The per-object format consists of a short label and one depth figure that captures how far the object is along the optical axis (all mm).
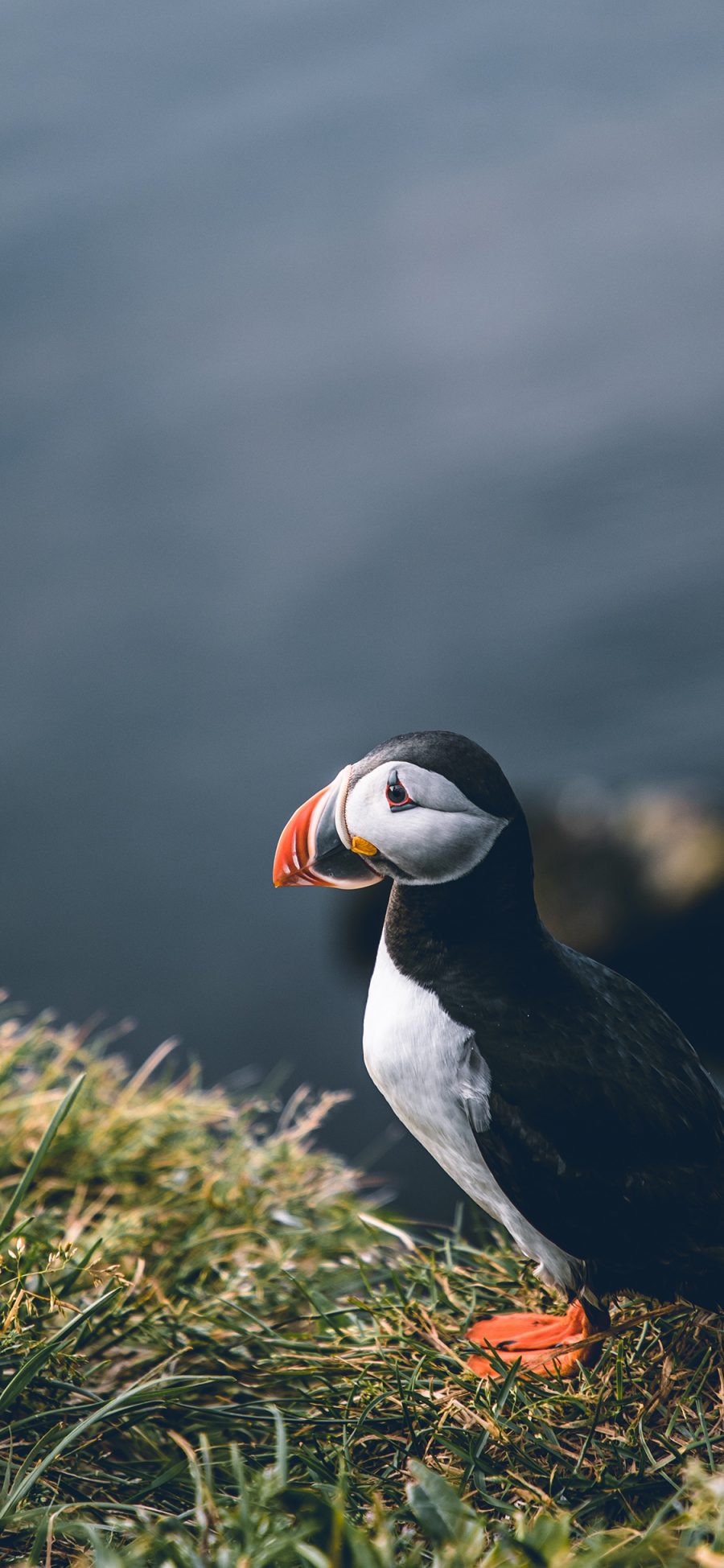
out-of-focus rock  13602
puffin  4703
